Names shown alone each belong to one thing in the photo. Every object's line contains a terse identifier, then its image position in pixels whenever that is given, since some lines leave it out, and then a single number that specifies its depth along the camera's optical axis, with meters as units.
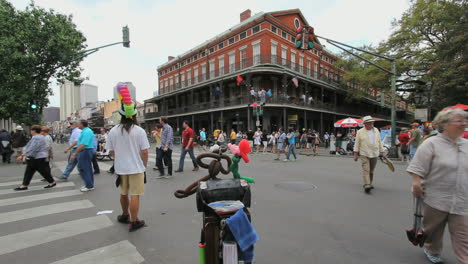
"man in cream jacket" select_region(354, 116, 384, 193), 5.39
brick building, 25.10
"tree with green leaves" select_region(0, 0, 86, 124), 12.45
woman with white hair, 2.19
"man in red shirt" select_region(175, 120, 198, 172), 8.10
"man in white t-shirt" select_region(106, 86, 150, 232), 3.36
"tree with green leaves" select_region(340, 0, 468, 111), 15.14
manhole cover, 5.75
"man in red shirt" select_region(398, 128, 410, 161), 11.31
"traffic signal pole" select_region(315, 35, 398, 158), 12.08
